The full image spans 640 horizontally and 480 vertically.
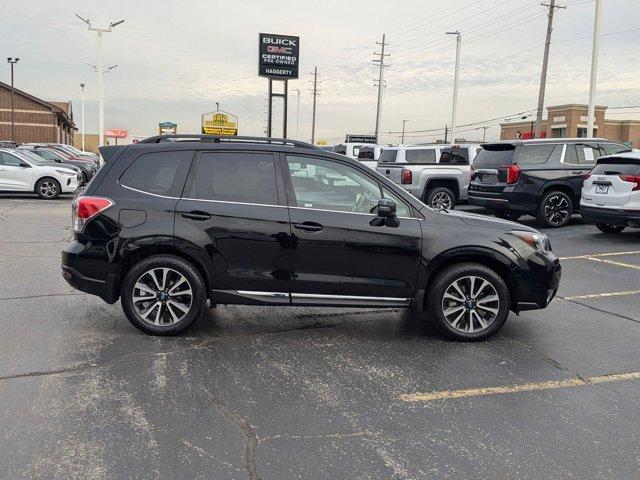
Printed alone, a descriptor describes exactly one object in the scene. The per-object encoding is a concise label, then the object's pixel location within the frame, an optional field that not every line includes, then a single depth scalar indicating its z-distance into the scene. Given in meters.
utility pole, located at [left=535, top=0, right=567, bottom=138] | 32.38
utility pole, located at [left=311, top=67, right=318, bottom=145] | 73.71
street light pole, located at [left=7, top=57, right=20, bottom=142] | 55.09
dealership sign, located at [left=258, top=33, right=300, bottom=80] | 35.53
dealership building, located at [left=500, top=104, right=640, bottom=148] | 61.19
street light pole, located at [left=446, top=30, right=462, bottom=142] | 37.61
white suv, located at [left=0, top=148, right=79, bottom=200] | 19.03
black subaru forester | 5.35
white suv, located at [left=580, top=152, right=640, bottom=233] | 10.97
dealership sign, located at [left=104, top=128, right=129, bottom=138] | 102.86
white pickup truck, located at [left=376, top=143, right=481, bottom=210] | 15.91
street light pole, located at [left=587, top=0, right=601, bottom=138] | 22.36
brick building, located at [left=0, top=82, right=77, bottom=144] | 58.82
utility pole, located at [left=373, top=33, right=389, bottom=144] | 50.84
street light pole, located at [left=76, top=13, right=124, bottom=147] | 35.41
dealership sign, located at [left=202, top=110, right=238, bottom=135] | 41.59
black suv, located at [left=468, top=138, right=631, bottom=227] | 13.09
